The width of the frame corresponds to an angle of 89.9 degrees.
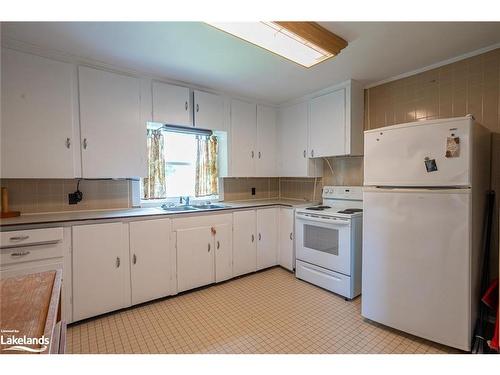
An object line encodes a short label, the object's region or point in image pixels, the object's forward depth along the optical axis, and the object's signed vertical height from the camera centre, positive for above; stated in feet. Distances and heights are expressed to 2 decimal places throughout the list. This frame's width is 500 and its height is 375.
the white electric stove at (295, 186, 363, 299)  8.12 -2.18
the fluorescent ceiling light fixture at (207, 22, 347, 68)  5.28 +3.30
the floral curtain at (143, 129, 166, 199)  9.24 +0.53
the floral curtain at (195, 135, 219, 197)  10.64 +0.64
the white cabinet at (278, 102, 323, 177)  10.84 +1.62
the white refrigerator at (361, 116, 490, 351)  5.46 -1.09
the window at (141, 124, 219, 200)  9.30 +0.71
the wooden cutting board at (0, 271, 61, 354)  2.58 -1.49
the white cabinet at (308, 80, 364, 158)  9.12 +2.24
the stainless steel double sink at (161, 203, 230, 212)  8.91 -1.00
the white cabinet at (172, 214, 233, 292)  8.43 -2.45
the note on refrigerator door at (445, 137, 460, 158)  5.47 +0.70
